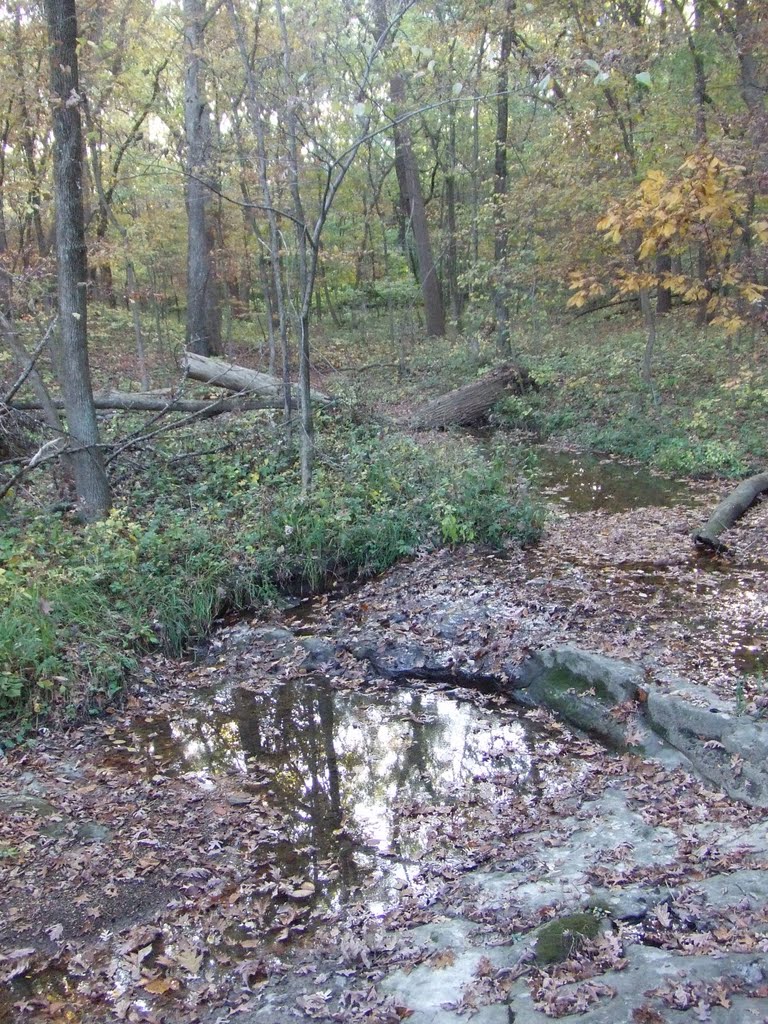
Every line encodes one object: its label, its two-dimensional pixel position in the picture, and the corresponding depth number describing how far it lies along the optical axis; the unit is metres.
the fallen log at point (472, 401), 15.05
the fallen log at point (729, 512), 8.50
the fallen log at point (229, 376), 12.62
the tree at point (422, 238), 22.09
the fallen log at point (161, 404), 11.43
